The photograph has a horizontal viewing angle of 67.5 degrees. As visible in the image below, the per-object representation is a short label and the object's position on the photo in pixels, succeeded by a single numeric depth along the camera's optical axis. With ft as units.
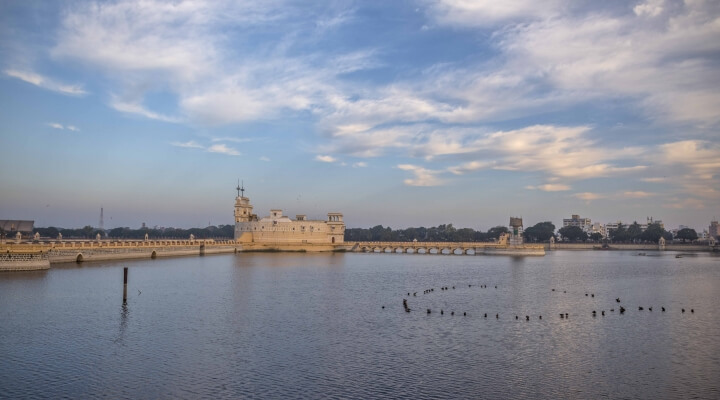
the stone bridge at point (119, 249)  184.14
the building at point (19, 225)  339.98
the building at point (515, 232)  412.77
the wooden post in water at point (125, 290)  120.87
